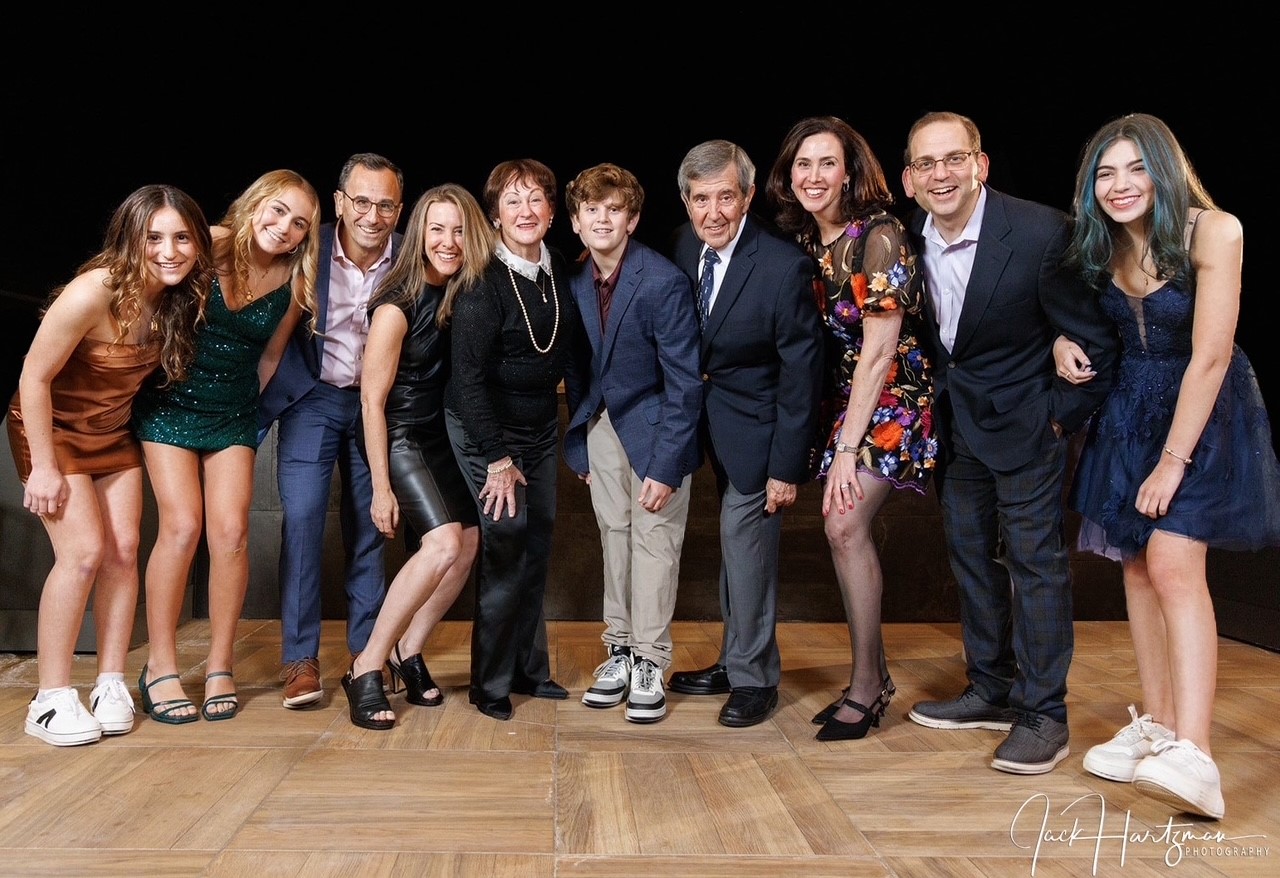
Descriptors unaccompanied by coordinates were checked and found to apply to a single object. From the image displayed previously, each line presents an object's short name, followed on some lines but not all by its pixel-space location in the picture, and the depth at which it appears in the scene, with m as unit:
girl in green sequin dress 2.78
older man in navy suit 2.71
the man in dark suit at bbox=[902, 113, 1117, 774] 2.42
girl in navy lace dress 2.14
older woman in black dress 2.76
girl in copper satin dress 2.55
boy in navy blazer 2.80
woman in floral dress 2.61
